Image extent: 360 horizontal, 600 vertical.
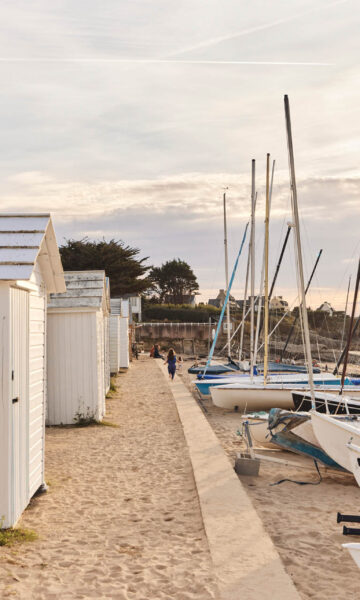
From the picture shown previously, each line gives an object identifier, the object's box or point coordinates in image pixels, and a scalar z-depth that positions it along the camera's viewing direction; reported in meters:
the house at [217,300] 98.44
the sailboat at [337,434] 9.82
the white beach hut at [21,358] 6.52
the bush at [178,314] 71.69
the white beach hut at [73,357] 13.96
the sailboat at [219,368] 29.17
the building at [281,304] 66.47
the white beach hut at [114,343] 28.86
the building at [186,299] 102.44
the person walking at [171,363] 27.22
